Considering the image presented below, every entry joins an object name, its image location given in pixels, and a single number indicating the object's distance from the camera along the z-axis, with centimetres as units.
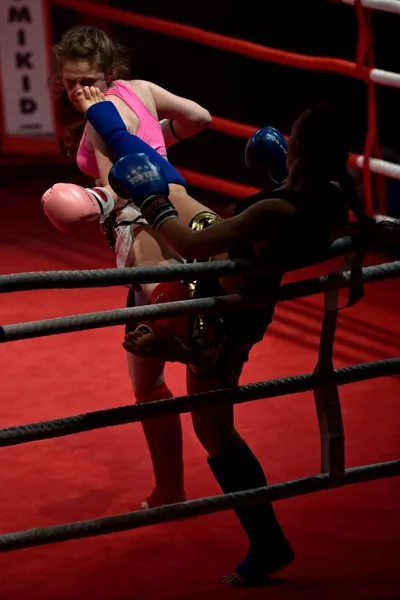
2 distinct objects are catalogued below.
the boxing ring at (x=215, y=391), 822
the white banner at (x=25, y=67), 1441
